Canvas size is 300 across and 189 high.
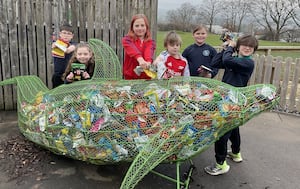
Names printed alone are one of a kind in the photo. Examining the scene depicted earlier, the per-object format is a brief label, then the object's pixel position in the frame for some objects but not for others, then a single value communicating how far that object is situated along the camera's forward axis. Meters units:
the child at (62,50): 3.56
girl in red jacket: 2.97
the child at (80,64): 2.96
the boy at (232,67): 2.67
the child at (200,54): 3.25
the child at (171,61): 2.82
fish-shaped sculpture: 2.28
